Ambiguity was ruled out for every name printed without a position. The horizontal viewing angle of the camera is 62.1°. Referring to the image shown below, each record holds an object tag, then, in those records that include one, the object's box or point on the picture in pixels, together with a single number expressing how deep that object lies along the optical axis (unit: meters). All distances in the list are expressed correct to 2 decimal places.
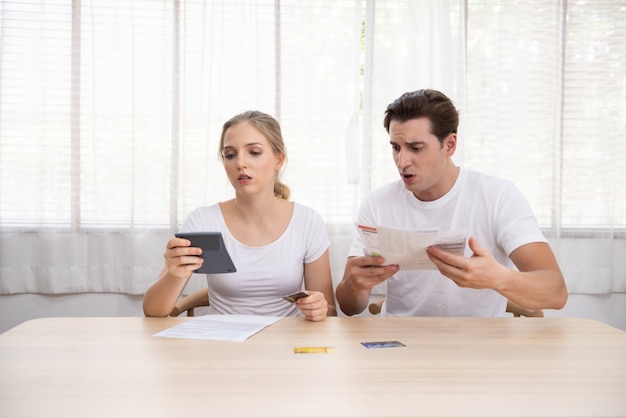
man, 1.89
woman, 1.97
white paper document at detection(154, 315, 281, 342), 1.41
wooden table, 0.94
